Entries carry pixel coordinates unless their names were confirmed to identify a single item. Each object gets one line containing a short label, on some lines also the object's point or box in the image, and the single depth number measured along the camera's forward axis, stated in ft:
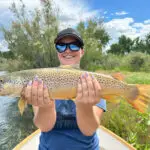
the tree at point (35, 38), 32.79
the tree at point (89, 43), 36.57
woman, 4.44
